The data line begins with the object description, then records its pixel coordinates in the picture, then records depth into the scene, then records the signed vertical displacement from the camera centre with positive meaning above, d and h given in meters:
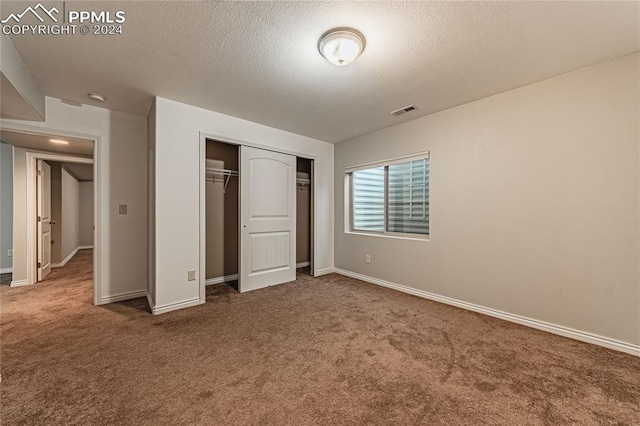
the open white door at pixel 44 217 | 3.84 -0.13
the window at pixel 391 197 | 3.48 +0.21
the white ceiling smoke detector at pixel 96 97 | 2.66 +1.20
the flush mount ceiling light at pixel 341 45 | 1.72 +1.17
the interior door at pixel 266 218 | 3.53 -0.12
